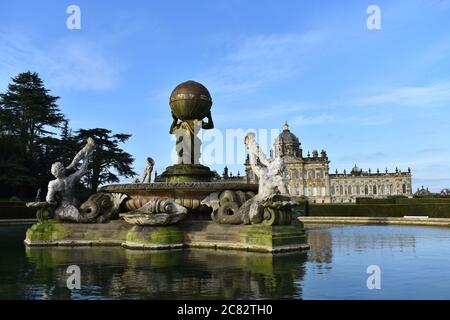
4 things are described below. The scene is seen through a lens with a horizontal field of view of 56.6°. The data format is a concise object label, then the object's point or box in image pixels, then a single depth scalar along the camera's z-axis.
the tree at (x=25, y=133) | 41.56
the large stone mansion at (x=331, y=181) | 110.62
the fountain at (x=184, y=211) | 10.79
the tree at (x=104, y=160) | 49.28
